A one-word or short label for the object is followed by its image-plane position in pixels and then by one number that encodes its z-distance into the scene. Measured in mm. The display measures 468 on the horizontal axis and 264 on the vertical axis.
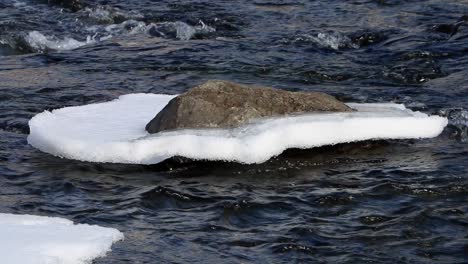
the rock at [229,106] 14008
